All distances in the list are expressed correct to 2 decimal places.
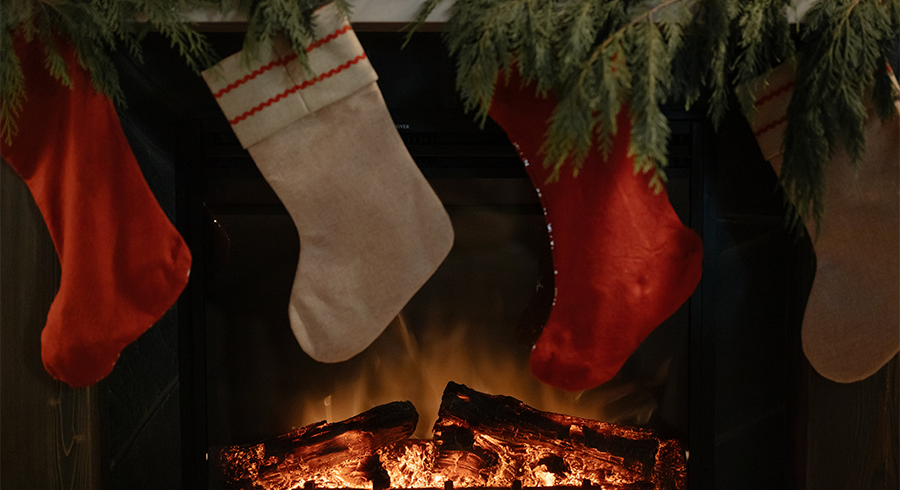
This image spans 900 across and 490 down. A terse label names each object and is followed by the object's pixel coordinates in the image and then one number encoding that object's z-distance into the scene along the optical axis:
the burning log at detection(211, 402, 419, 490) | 1.32
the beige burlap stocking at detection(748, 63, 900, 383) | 1.10
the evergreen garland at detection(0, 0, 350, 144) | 1.02
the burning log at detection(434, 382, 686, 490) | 1.32
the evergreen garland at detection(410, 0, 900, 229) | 1.02
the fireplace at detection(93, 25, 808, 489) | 1.31
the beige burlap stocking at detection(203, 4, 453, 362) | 1.07
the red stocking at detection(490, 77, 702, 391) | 1.12
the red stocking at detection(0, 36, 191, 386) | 1.10
